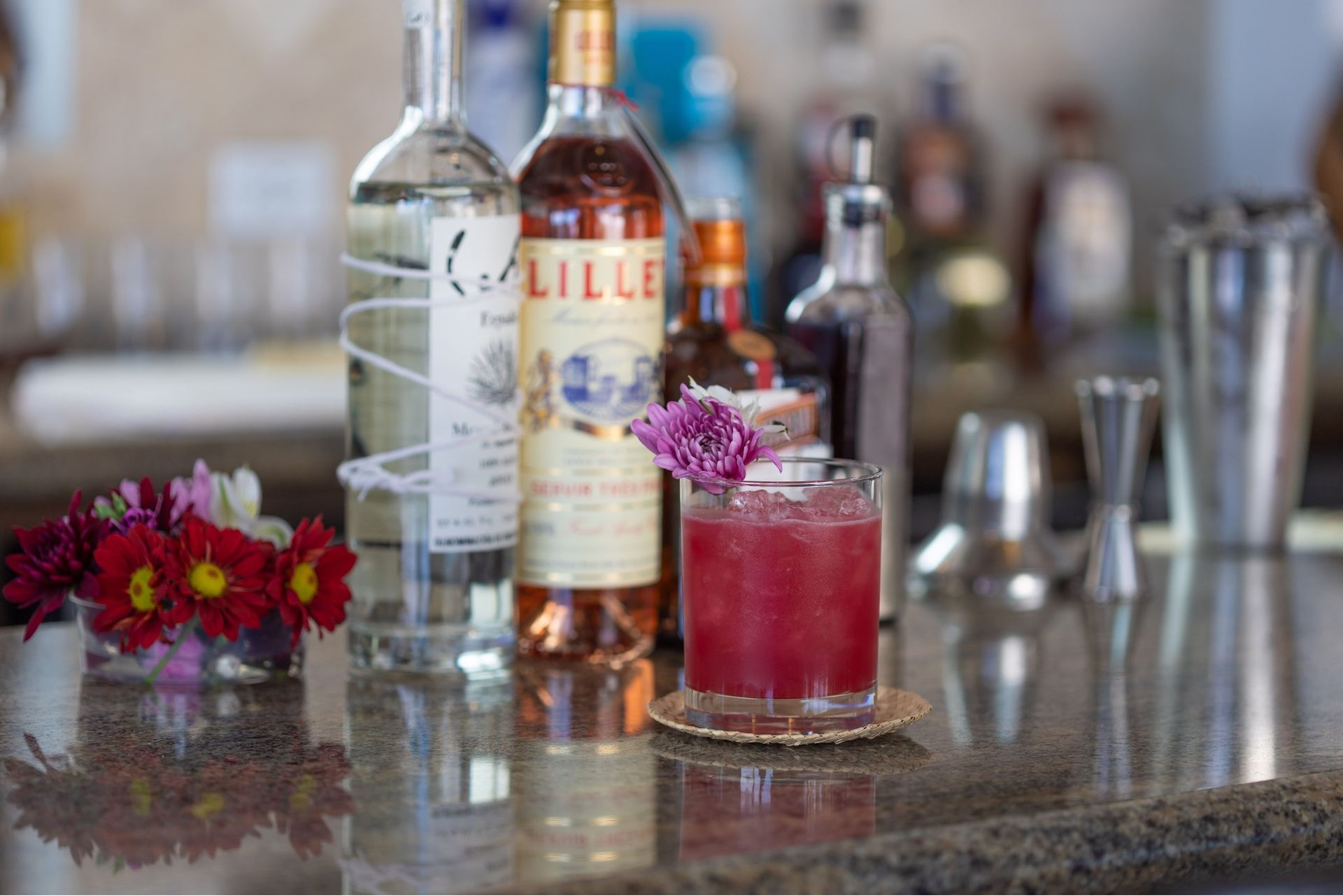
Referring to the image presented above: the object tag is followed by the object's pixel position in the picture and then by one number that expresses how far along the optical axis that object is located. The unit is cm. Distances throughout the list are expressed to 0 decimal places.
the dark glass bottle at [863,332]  137
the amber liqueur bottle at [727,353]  131
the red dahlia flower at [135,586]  119
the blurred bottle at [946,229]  313
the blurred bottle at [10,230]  252
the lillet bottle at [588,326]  127
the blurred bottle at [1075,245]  335
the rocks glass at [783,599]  114
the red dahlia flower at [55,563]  121
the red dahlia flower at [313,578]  120
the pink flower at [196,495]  124
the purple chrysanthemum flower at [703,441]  114
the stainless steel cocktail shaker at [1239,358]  157
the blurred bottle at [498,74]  279
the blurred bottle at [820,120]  310
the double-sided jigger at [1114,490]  146
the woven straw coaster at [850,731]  114
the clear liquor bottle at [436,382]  123
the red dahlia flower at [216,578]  119
